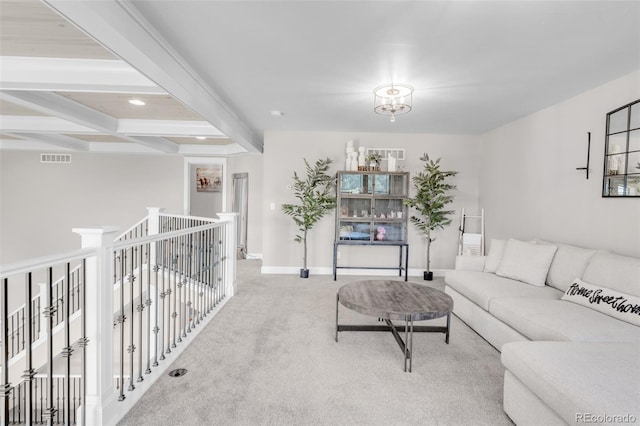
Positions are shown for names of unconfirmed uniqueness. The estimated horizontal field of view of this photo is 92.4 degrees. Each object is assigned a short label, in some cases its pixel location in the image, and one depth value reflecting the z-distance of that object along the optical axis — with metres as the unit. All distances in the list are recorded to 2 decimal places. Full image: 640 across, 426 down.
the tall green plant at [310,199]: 4.94
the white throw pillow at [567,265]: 2.77
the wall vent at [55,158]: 6.77
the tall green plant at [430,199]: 4.89
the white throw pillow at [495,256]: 3.55
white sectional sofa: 1.38
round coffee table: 2.29
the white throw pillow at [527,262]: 3.07
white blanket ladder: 4.99
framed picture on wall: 8.27
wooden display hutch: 4.95
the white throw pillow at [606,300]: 2.11
